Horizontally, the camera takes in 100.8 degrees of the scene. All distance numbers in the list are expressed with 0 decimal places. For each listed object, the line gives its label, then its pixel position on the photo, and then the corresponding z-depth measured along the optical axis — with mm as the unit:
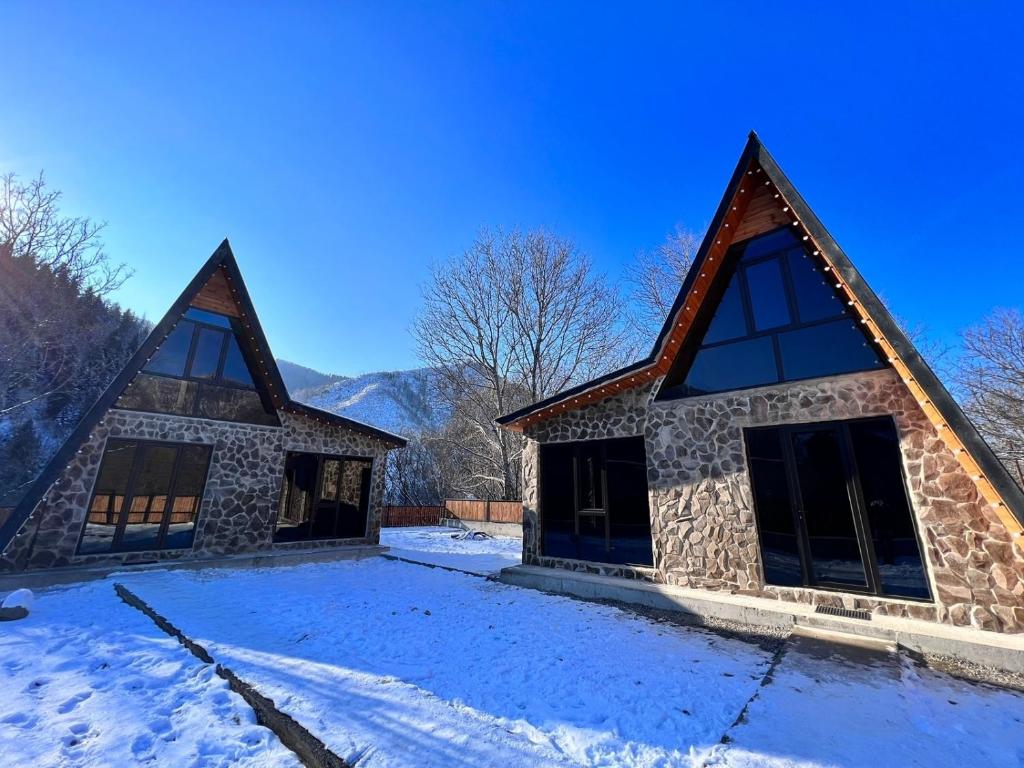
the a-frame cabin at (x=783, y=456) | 4828
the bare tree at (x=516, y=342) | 21219
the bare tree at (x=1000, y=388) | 13969
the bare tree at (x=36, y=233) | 14320
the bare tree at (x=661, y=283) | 18547
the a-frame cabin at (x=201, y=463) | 7809
